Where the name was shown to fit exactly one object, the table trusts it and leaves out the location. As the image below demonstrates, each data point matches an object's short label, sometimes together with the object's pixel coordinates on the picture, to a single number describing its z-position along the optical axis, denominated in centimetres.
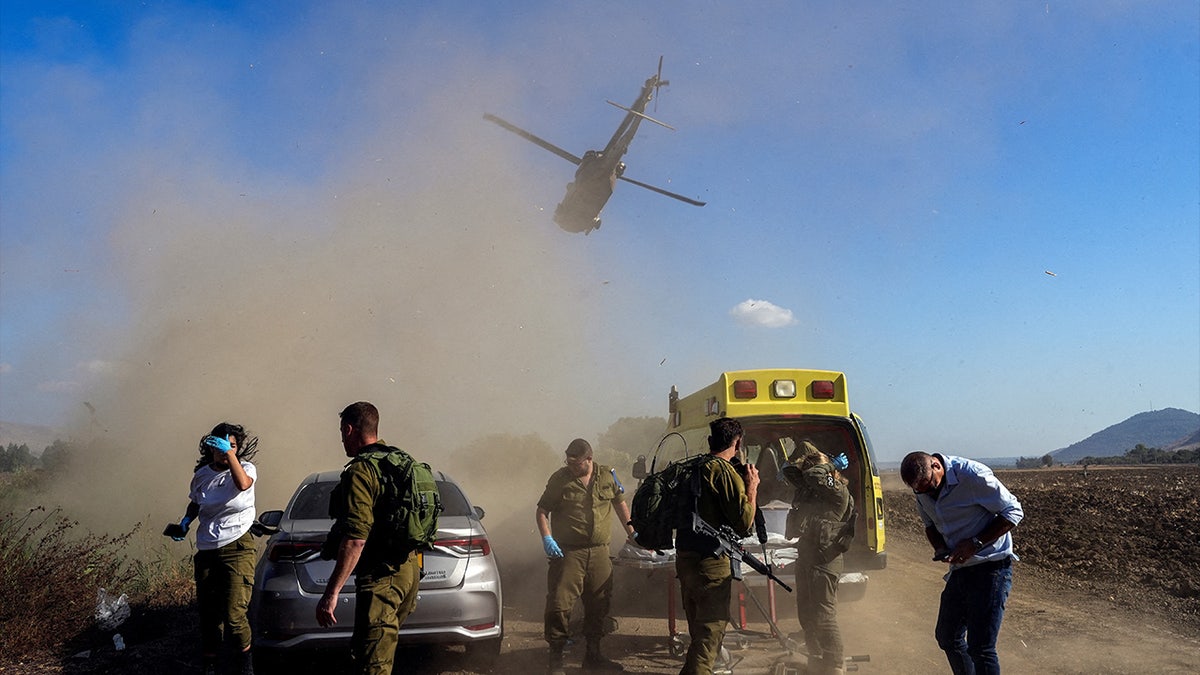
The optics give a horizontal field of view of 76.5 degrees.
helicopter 2720
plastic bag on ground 710
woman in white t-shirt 511
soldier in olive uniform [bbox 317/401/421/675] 369
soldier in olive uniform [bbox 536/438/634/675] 592
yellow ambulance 719
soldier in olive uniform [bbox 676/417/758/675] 444
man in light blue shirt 432
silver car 526
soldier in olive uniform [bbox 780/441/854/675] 560
